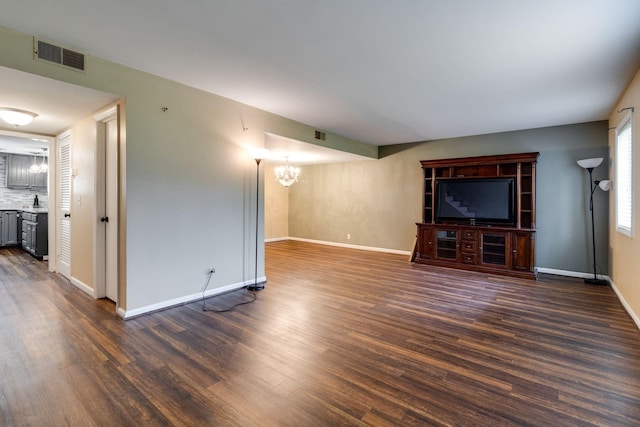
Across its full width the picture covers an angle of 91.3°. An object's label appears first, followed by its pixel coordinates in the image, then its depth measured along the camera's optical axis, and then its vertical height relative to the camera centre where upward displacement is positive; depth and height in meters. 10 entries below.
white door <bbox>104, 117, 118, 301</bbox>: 3.58 +0.05
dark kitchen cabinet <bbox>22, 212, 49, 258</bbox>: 6.02 -0.42
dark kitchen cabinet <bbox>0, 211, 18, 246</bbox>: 7.14 -0.34
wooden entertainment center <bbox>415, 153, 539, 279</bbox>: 5.32 -0.26
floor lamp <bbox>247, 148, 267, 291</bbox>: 4.21 +0.30
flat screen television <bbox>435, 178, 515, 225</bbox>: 5.62 +0.23
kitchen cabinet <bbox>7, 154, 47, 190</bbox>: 7.56 +0.96
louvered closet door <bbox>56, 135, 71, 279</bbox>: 4.57 +0.08
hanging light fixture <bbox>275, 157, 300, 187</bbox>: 8.03 +1.06
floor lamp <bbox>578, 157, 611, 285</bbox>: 4.59 +0.41
